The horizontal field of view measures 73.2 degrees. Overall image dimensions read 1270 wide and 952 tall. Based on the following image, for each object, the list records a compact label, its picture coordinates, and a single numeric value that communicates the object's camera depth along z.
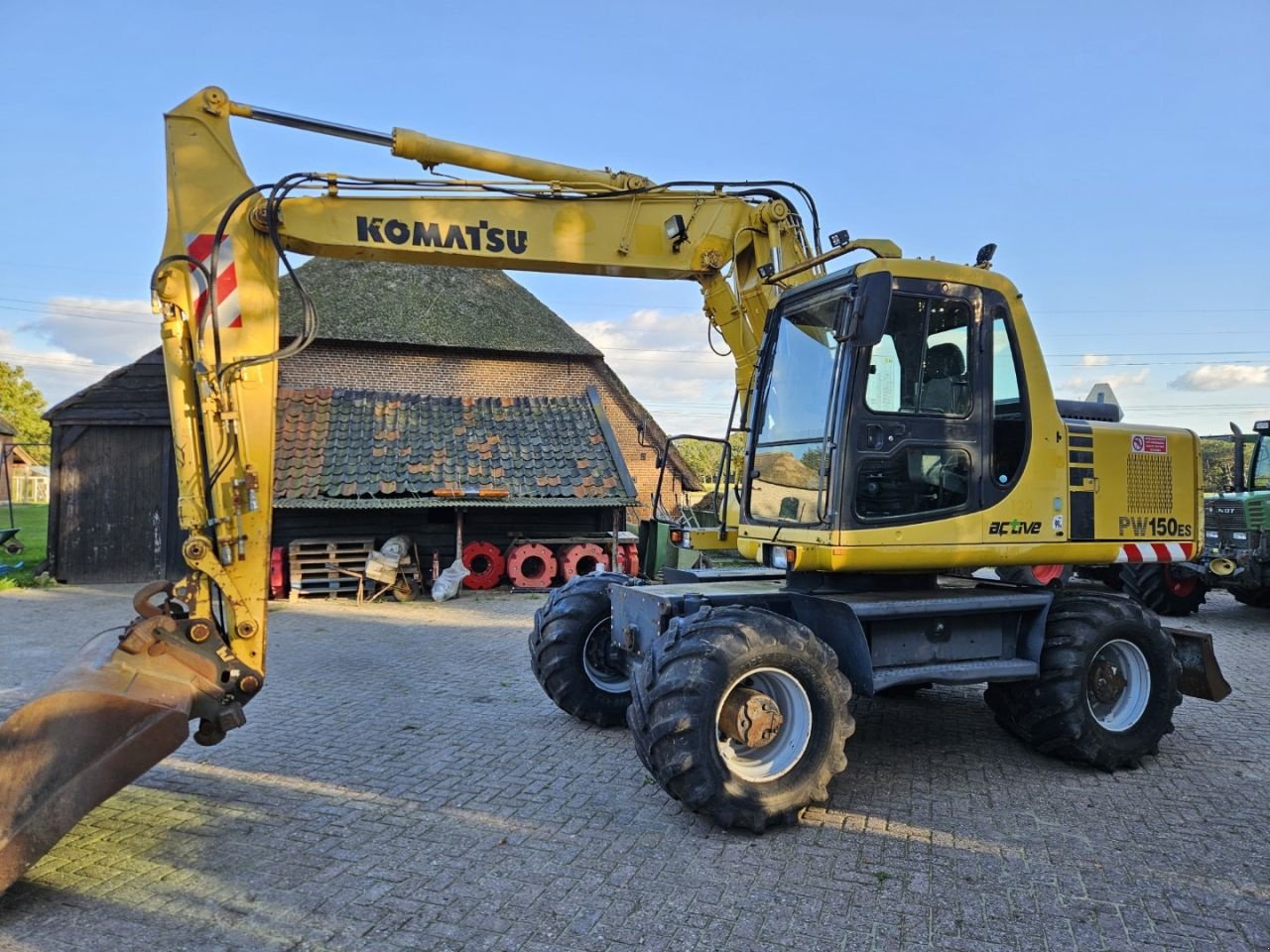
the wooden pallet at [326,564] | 12.96
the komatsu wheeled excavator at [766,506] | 4.41
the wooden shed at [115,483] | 15.15
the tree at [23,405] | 51.52
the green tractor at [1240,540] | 11.33
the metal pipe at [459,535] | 13.52
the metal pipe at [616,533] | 14.04
